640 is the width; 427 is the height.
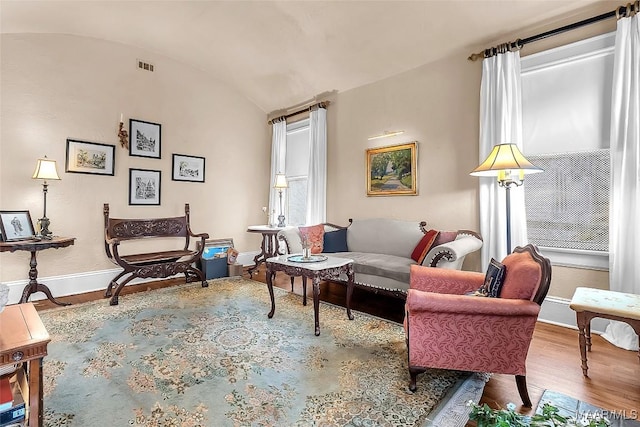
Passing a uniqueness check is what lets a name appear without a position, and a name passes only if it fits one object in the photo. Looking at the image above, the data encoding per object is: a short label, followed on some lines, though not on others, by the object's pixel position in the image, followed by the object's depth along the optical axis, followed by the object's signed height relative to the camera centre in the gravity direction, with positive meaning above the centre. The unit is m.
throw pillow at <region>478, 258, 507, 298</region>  1.90 -0.44
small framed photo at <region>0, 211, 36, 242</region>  3.29 -0.22
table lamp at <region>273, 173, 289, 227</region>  5.06 +0.42
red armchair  1.68 -0.65
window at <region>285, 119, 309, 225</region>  5.51 +0.74
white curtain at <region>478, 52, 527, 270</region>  3.11 +0.82
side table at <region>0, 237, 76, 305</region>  3.21 -0.57
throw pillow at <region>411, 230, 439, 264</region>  3.36 -0.40
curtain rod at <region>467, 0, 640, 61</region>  2.54 +1.75
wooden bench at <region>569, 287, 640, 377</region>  1.86 -0.60
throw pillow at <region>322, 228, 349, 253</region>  4.31 -0.46
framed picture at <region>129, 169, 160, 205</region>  4.43 +0.31
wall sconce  4.30 +1.02
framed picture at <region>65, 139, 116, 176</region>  3.94 +0.66
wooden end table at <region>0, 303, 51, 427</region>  1.26 -0.63
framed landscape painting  4.06 +0.57
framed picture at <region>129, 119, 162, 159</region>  4.43 +1.03
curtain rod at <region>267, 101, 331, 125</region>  5.00 +1.73
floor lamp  2.45 +0.39
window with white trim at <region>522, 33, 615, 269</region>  2.76 +0.64
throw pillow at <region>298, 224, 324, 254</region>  4.20 -0.37
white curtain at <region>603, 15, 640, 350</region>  2.50 +0.37
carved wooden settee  3.73 -0.61
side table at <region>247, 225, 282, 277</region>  4.79 -0.58
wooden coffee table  2.71 -0.56
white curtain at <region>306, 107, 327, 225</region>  4.99 +0.69
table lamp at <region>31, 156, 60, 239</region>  3.37 +0.35
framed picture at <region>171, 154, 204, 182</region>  4.86 +0.65
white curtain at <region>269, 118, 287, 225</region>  5.68 +0.97
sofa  3.03 -0.43
